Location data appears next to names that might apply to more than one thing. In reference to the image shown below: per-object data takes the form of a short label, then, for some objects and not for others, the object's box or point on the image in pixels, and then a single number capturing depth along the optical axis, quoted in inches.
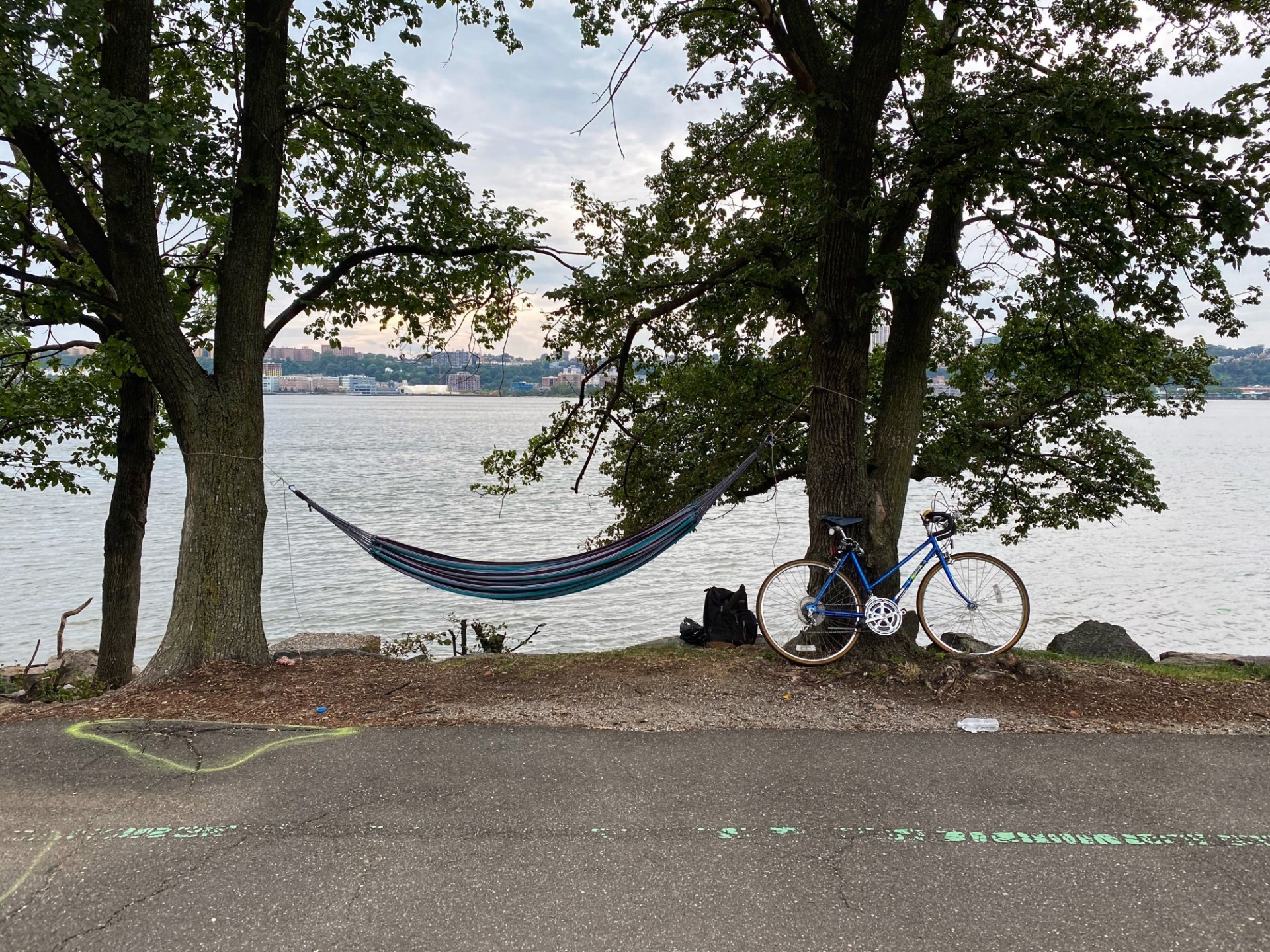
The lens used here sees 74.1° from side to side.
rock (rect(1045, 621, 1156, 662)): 354.3
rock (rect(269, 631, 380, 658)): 340.8
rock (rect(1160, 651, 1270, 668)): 326.3
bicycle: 194.1
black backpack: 272.5
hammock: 203.3
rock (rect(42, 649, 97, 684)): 342.6
